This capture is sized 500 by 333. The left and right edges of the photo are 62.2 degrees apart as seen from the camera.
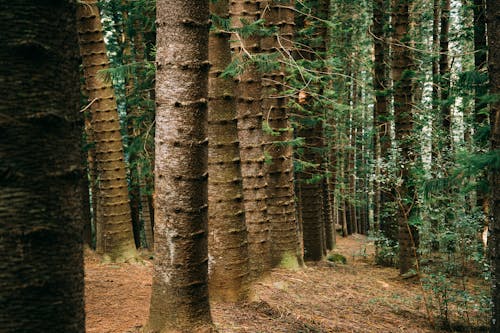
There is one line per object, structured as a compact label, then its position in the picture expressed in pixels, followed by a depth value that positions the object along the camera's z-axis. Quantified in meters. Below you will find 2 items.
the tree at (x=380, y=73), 12.86
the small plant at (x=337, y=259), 13.42
